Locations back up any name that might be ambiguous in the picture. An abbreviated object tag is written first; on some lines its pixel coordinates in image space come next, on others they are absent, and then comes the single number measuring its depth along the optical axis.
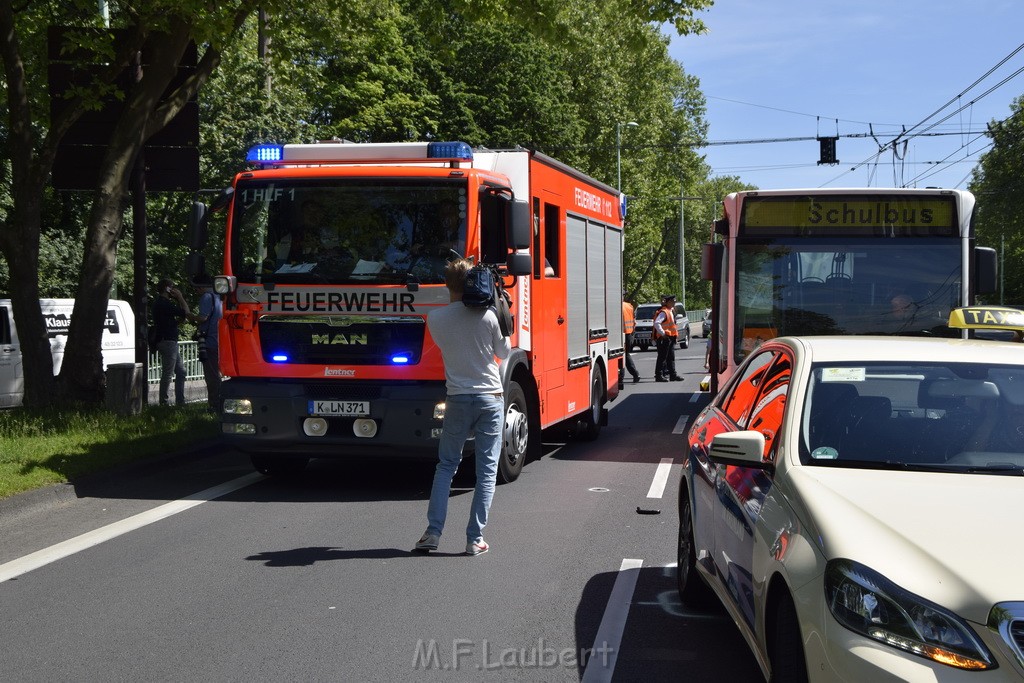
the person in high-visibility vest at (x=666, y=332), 25.09
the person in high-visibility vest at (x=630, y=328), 24.42
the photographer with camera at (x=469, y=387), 7.36
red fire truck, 9.76
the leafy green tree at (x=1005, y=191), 65.06
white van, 19.73
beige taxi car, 3.29
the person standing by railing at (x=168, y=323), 16.58
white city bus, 10.92
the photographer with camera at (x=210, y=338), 15.59
